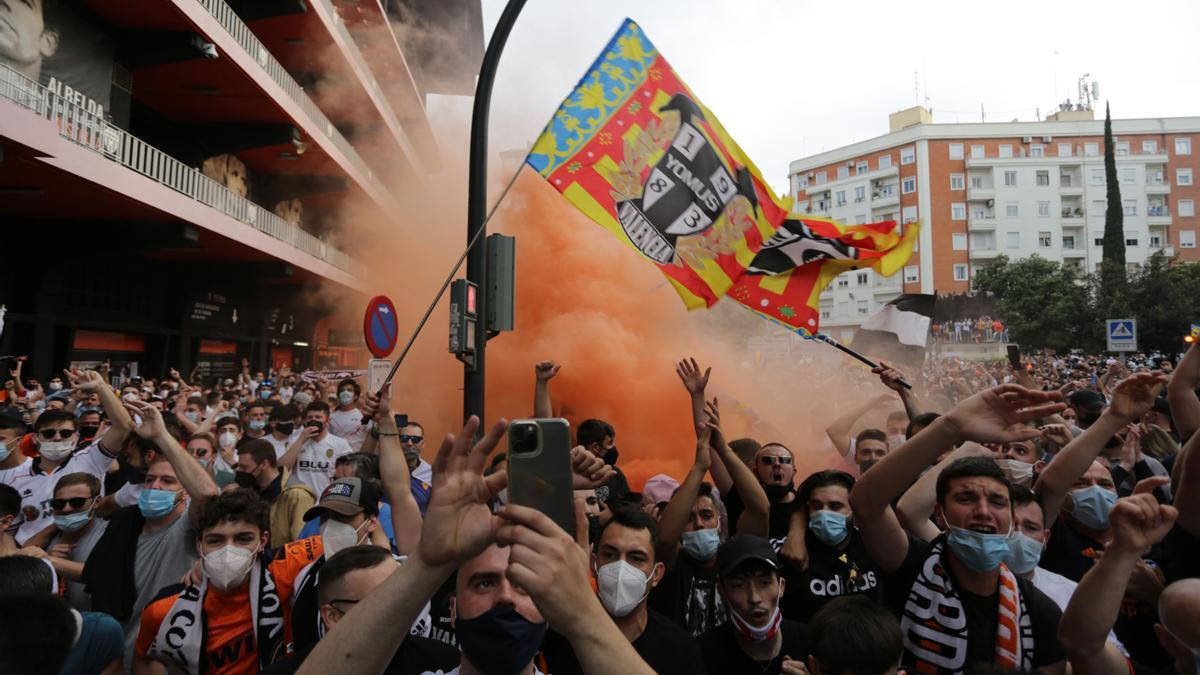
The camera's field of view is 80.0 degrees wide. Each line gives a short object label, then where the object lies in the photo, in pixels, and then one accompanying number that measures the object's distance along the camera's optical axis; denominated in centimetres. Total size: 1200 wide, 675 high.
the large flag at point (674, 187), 546
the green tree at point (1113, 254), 3178
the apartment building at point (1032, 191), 5419
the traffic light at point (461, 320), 509
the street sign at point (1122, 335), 1145
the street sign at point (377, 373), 448
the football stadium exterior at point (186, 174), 1039
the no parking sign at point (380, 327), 533
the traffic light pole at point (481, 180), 528
